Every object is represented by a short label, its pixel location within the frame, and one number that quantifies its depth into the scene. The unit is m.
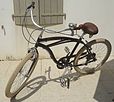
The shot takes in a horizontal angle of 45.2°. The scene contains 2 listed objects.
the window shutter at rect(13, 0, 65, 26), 2.94
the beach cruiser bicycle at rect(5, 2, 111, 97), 2.19
